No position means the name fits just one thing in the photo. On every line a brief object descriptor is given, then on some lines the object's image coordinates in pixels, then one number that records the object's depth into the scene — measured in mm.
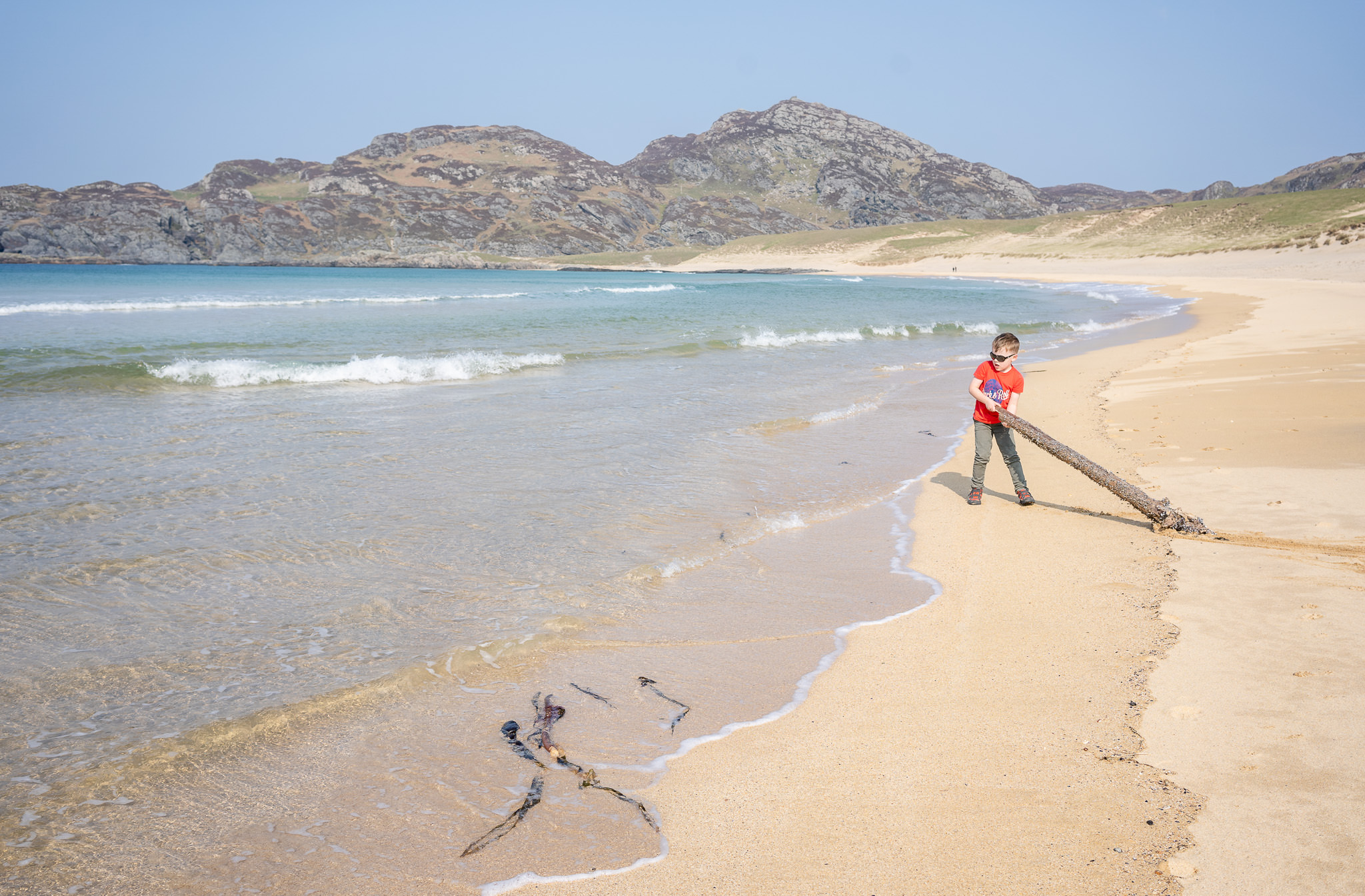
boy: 6926
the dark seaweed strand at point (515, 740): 3158
